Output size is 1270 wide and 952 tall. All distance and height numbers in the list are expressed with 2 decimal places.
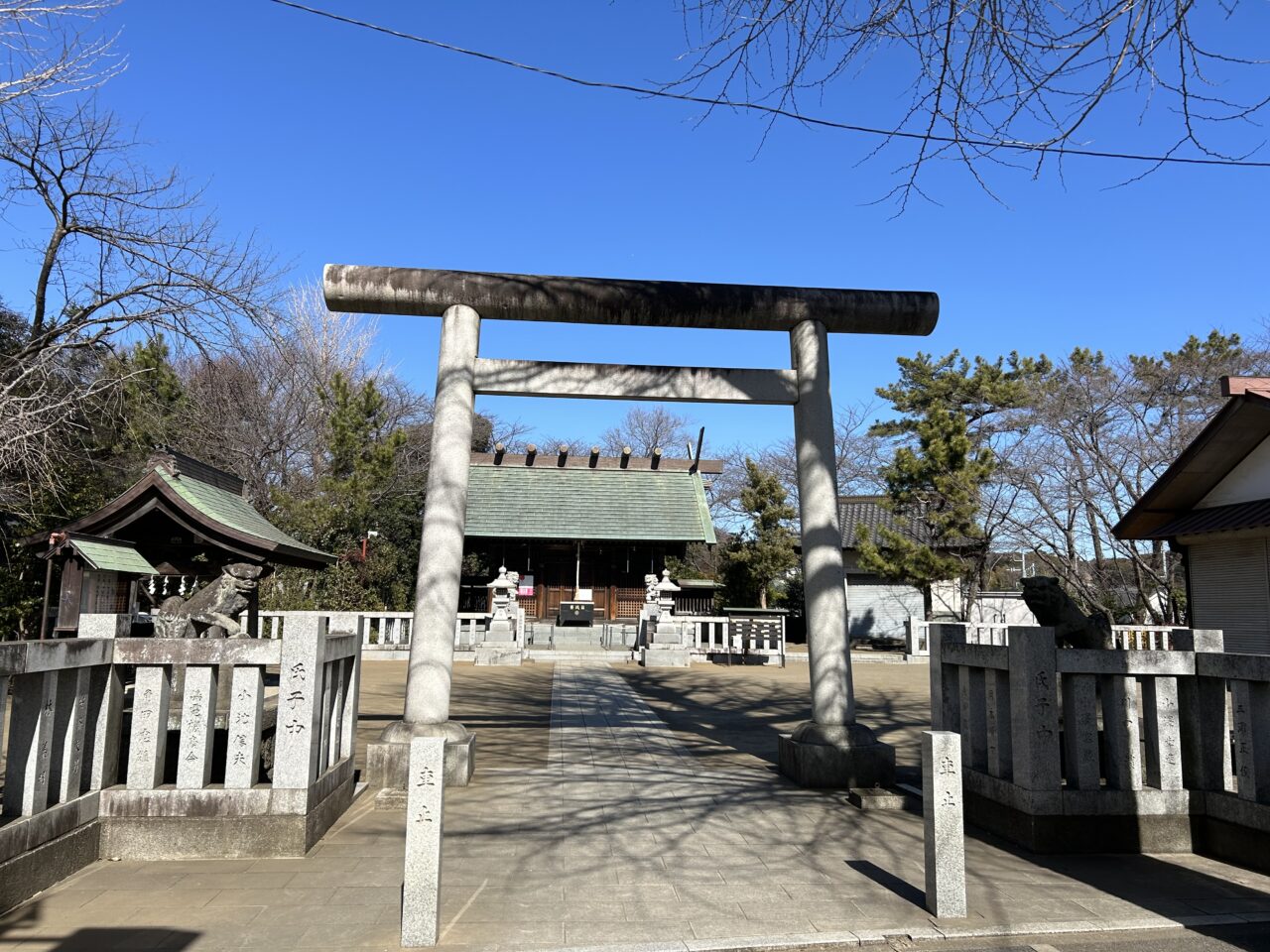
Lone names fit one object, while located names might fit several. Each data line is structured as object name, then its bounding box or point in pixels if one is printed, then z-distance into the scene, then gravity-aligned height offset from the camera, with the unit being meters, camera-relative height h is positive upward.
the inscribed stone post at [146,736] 4.90 -0.95
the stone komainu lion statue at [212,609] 6.12 -0.21
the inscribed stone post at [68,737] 4.47 -0.89
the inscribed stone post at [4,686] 3.74 -0.51
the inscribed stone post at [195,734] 4.94 -0.94
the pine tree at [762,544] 28.95 +1.90
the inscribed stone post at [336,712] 5.90 -0.96
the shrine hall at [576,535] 27.94 +1.96
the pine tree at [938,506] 24.08 +2.97
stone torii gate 6.84 +1.95
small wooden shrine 9.59 +0.54
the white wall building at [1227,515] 11.52 +1.43
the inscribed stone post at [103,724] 4.82 -0.87
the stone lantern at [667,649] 20.02 -1.40
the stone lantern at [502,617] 20.03 -0.69
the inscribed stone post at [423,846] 3.71 -1.23
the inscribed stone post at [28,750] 4.14 -0.89
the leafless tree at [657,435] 49.25 +9.92
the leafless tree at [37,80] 7.61 +4.89
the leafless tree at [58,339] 9.38 +3.61
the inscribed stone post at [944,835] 4.13 -1.24
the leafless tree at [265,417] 26.78 +5.86
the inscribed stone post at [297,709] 5.02 -0.79
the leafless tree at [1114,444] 20.50 +4.16
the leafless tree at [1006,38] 4.05 +3.01
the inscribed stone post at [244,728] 4.99 -0.91
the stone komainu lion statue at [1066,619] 5.90 -0.13
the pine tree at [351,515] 22.73 +2.18
